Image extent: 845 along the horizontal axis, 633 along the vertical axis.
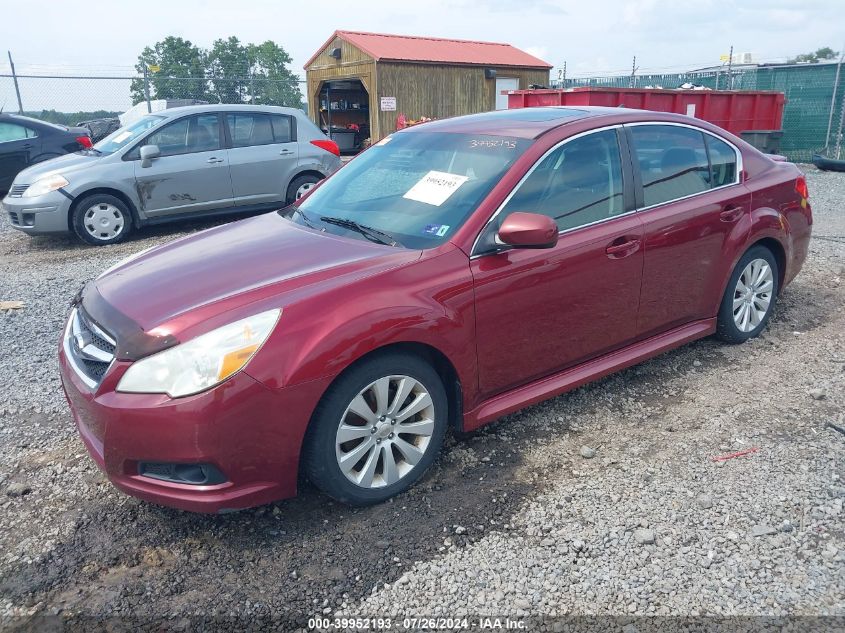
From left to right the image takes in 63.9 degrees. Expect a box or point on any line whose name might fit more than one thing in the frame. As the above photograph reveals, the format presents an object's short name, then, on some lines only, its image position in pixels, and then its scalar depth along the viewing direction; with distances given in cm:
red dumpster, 1354
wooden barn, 2006
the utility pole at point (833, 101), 1559
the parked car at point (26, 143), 1113
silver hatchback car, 827
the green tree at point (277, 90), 2191
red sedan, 264
